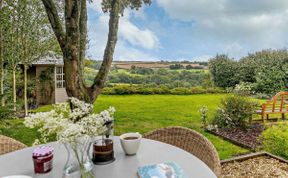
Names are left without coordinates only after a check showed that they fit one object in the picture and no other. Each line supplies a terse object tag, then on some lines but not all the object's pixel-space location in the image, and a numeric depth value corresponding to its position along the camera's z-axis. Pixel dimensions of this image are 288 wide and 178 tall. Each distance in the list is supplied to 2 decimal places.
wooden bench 5.09
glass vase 0.96
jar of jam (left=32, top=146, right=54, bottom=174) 1.12
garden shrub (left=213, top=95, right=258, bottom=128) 4.78
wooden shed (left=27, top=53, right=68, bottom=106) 9.51
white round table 1.14
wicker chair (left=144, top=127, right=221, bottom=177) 1.44
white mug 1.33
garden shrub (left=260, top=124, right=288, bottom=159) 3.10
